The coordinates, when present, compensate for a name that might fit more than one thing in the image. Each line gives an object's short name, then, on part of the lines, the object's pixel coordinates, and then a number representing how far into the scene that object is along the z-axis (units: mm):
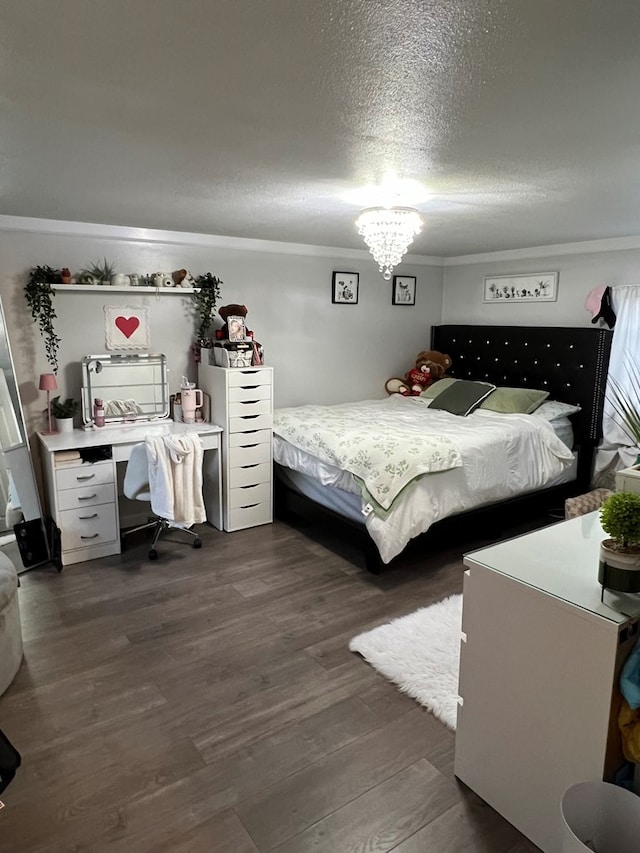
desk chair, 3494
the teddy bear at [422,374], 5500
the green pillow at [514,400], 4551
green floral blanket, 3289
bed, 3365
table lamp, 3637
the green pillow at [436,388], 5270
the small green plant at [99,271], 3832
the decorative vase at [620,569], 1479
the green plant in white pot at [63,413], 3801
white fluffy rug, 2359
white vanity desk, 3471
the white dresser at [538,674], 1493
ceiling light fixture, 2902
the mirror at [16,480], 3521
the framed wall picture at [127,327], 4047
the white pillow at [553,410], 4414
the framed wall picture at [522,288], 4828
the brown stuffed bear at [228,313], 4254
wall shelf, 3731
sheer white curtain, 4258
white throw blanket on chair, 3393
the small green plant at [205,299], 4270
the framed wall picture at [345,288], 5102
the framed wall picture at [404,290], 5508
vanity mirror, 3982
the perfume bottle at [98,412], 3975
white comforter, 3314
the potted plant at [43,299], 3598
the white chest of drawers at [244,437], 4027
